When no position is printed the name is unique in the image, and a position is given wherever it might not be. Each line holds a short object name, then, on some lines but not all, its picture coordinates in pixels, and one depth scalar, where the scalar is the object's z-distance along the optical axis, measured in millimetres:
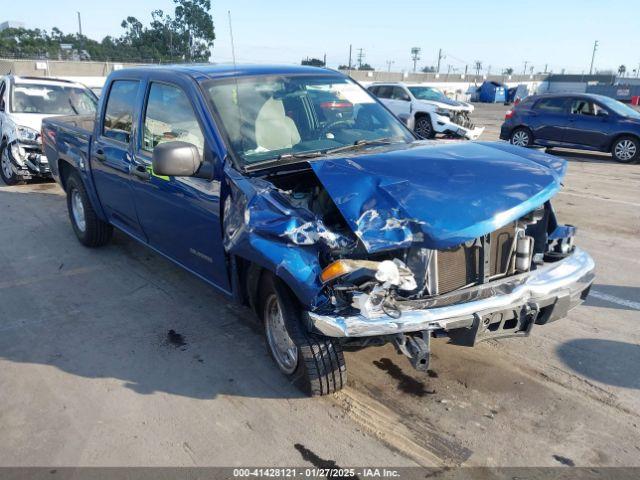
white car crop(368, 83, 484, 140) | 16844
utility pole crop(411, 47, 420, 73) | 89788
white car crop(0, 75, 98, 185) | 9500
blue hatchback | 13336
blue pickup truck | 2926
